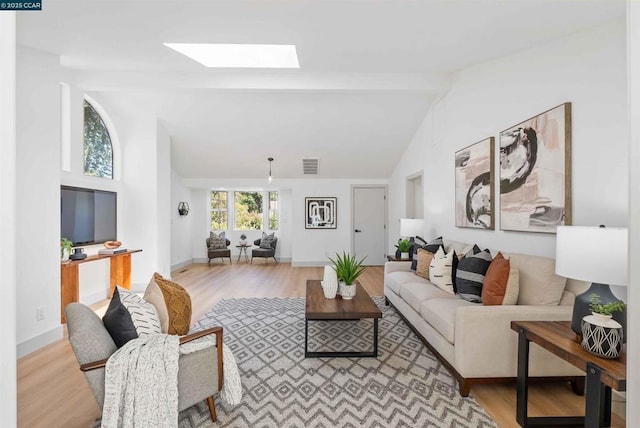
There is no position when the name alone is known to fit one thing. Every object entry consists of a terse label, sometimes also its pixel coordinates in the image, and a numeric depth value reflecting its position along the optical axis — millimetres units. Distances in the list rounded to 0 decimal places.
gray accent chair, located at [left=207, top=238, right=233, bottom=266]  7172
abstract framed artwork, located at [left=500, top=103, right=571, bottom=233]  2309
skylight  3436
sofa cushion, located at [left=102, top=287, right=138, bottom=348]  1688
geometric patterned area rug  1835
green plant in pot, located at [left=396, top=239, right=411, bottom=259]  4633
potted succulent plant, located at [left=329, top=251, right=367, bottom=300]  2934
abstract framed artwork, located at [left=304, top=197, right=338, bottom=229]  7320
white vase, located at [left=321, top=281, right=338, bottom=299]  2939
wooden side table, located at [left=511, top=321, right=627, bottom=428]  1351
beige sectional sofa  2039
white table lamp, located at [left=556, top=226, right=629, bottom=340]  1497
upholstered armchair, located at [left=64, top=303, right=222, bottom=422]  1530
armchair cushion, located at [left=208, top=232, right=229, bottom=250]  7293
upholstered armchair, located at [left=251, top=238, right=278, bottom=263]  7379
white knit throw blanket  1492
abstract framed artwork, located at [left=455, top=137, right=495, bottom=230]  3219
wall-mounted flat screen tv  3701
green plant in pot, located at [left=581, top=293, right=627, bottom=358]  1417
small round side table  7945
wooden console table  3410
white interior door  7293
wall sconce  7156
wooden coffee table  2527
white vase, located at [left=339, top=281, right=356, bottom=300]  2930
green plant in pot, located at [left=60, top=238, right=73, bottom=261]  3449
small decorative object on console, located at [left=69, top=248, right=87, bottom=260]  3555
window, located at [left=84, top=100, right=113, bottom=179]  4168
